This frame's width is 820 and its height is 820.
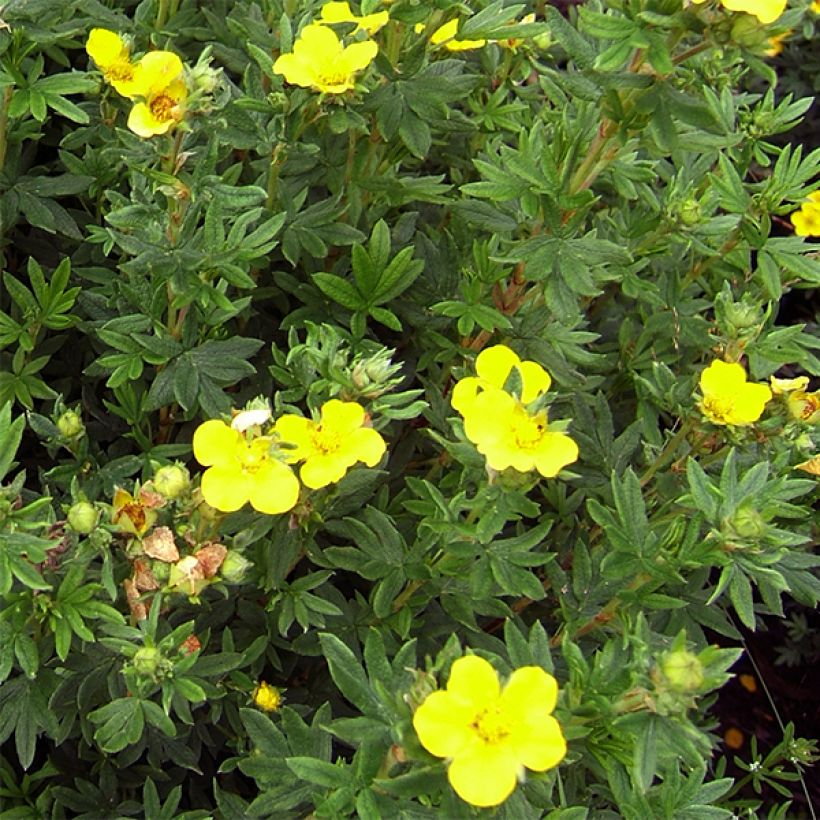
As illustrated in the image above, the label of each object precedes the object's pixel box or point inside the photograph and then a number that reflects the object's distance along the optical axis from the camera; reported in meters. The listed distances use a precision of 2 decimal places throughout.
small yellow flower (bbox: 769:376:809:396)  0.49
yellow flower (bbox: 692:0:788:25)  0.41
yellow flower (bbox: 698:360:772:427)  0.49
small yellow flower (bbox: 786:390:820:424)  0.49
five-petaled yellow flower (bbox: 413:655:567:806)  0.39
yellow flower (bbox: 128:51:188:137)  0.47
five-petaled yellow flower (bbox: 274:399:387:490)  0.44
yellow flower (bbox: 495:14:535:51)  0.57
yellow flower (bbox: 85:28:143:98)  0.51
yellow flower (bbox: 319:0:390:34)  0.48
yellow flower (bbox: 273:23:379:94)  0.48
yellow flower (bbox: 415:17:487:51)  0.52
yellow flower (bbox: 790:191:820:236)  0.62
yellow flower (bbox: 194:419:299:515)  0.43
